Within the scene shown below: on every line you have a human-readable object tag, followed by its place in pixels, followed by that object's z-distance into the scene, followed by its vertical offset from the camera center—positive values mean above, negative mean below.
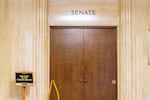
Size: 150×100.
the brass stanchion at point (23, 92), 3.77 -0.66
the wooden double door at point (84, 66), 4.25 -0.22
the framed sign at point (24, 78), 3.71 -0.40
